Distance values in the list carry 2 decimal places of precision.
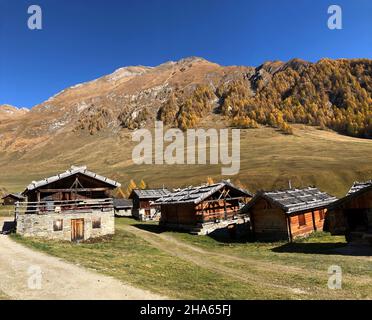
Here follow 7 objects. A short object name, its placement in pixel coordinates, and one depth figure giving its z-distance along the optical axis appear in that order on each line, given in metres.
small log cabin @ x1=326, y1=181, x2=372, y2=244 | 26.20
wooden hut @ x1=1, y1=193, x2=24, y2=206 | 83.14
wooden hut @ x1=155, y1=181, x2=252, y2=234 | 41.16
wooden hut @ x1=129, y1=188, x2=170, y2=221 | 62.31
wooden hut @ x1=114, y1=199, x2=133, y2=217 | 68.72
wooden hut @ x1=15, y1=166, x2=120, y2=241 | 32.25
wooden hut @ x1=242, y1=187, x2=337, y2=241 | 32.69
